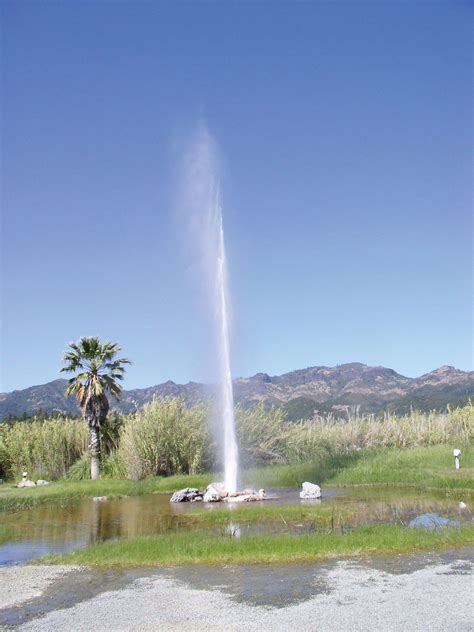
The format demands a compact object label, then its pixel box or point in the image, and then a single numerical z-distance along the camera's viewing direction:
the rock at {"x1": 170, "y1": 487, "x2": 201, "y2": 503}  24.00
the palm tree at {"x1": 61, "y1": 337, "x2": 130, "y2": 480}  34.28
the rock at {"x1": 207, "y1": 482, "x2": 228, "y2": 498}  23.65
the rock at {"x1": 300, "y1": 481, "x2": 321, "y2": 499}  22.28
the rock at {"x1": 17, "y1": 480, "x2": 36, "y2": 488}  31.00
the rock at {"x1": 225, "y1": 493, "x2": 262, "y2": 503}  22.59
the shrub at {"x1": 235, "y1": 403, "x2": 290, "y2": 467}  35.62
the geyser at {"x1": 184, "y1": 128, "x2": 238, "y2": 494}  25.67
